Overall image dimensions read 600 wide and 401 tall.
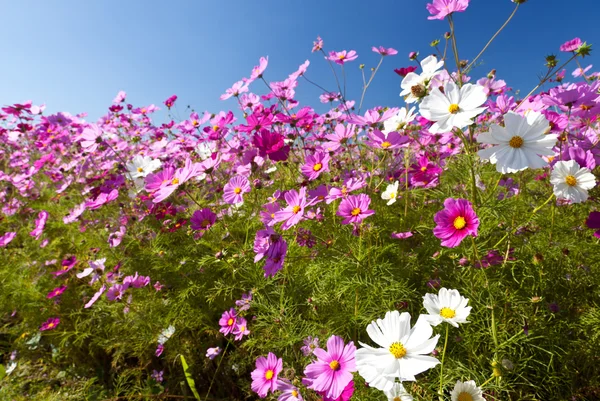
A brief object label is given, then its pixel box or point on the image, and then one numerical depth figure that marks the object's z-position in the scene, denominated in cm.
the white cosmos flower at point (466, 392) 69
